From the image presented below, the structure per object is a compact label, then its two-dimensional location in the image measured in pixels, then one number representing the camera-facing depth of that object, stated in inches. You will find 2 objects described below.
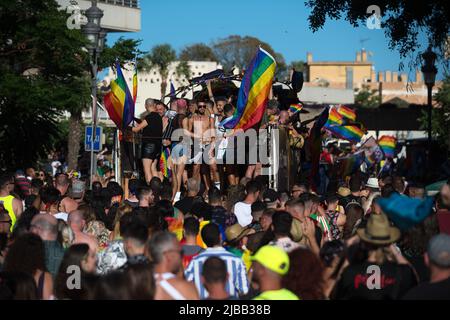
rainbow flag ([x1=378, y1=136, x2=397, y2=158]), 1365.7
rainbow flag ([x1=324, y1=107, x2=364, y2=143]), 1070.4
